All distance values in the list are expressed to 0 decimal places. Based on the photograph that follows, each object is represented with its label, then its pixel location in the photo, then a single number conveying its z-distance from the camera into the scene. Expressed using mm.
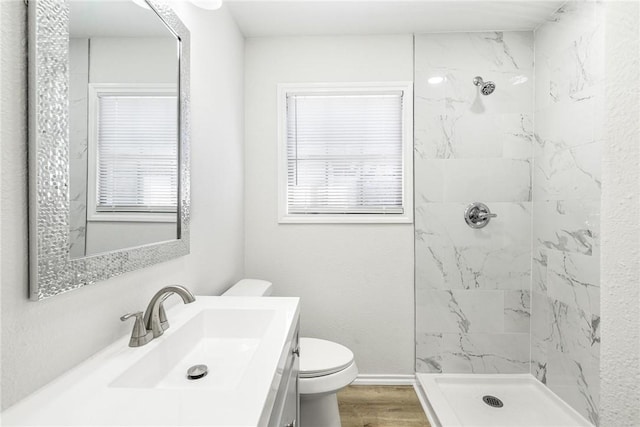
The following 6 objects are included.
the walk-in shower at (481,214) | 2174
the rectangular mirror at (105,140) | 696
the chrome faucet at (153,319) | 921
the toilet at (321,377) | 1545
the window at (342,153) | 2264
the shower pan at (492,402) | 1830
